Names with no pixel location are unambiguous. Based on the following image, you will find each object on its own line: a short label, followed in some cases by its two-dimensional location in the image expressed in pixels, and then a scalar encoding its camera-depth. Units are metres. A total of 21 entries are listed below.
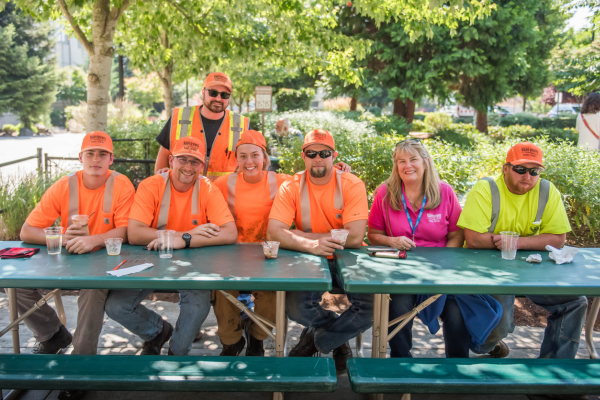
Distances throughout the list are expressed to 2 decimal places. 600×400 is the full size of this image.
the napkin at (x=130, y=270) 2.91
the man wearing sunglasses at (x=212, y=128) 4.86
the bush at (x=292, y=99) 24.44
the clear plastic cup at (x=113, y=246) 3.34
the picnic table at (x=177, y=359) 2.68
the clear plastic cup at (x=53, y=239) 3.33
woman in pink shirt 3.81
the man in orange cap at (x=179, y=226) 3.54
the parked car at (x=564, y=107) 59.41
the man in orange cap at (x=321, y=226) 3.59
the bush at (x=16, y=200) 6.14
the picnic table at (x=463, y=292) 2.68
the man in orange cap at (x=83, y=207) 3.71
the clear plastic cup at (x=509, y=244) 3.41
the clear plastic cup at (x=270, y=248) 3.29
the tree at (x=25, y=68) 31.25
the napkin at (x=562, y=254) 3.37
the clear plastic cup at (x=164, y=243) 3.38
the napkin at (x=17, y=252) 3.28
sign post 10.33
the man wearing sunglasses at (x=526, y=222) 3.50
